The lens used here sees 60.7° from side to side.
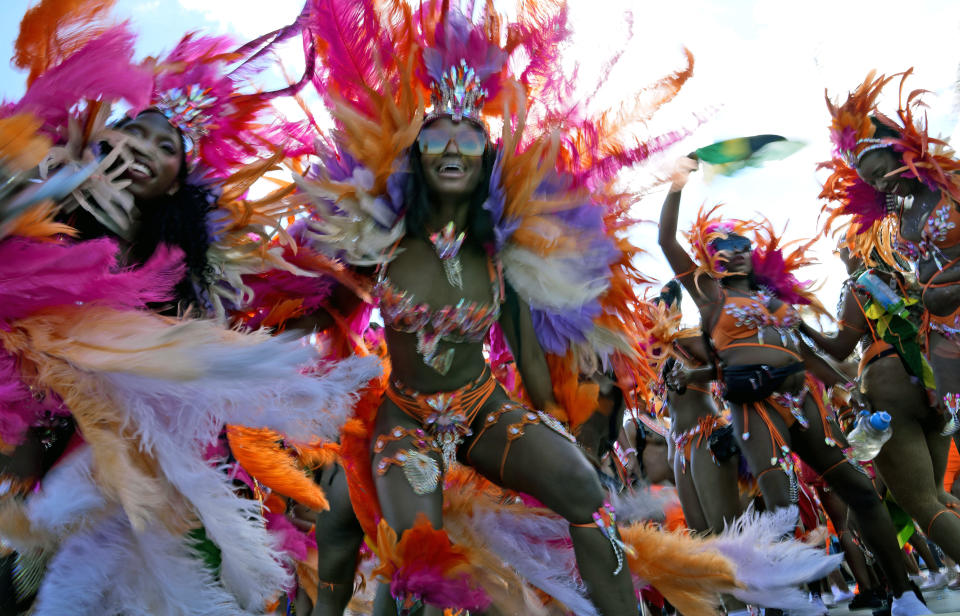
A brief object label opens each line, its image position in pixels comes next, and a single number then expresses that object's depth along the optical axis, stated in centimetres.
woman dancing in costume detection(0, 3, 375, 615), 205
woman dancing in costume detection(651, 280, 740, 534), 499
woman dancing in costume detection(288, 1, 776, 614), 277
